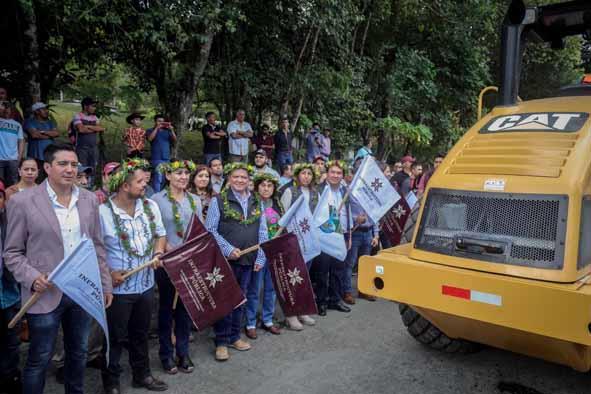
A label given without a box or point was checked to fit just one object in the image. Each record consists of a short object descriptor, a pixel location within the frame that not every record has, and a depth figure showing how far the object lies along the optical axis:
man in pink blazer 3.19
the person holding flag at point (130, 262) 3.76
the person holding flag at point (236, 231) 4.73
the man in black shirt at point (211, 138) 10.26
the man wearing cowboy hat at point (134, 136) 8.83
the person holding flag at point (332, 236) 5.78
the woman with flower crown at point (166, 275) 4.36
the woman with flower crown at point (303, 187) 5.93
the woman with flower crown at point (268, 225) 5.18
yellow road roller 3.18
